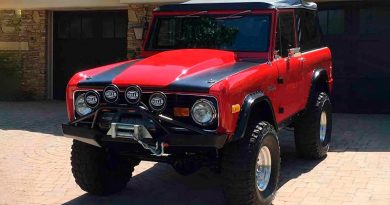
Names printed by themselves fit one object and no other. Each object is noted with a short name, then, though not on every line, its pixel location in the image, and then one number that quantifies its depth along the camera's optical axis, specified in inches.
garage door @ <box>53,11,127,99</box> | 558.6
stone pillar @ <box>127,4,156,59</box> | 498.0
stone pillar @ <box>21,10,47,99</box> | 570.9
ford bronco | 181.8
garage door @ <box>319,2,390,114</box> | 444.8
